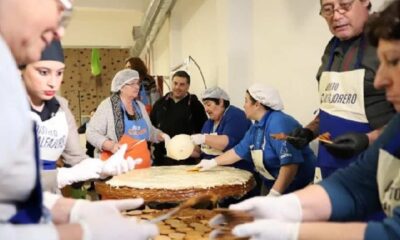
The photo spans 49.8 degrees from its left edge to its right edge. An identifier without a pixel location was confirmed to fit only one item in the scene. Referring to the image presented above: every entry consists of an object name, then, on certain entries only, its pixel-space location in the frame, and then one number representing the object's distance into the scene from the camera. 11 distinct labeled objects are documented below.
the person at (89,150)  3.57
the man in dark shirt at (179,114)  3.62
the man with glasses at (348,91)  1.46
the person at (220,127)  2.83
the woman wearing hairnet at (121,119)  2.85
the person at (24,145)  0.62
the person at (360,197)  0.82
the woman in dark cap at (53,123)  1.64
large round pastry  1.89
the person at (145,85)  3.87
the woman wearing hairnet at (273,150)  2.12
